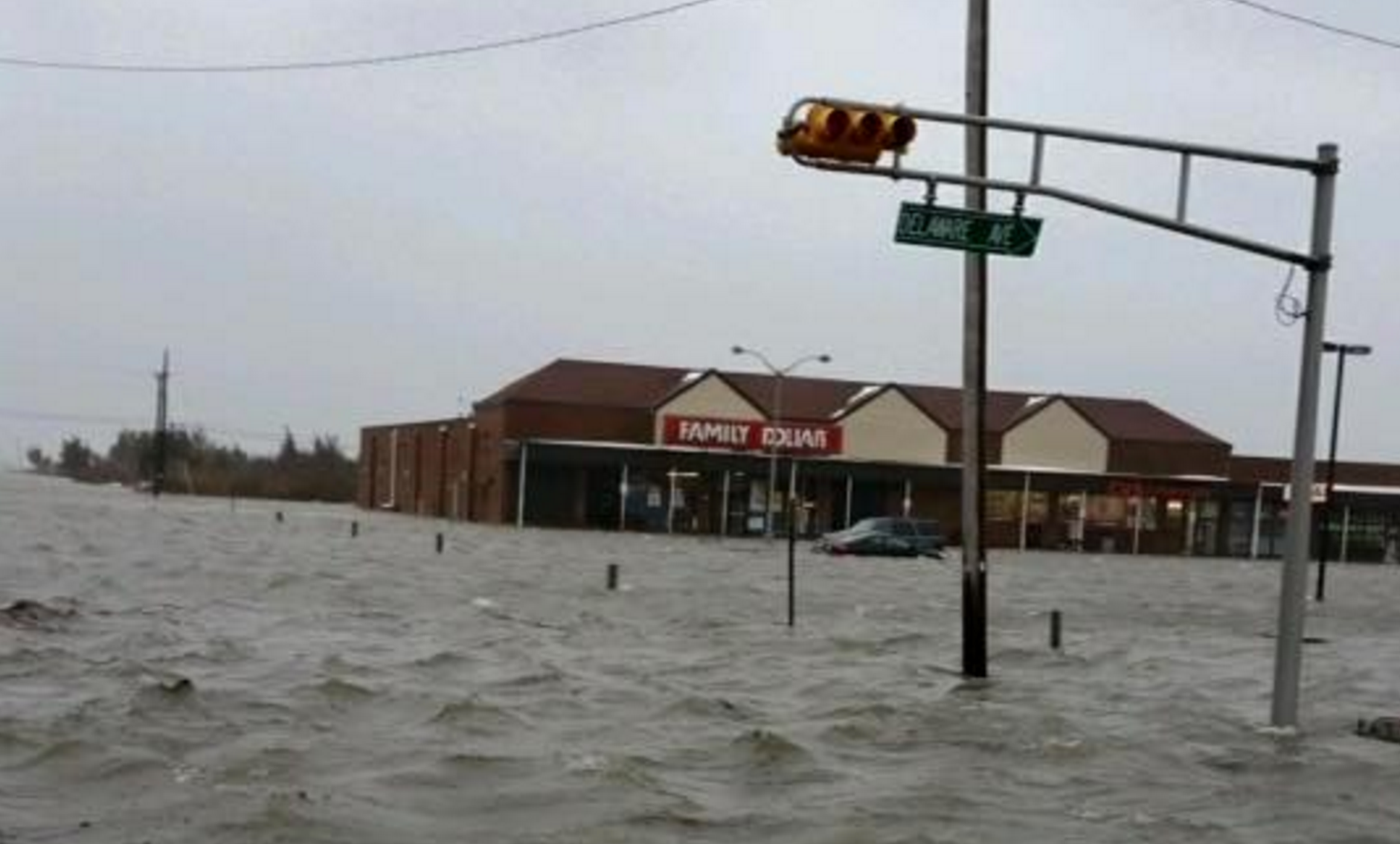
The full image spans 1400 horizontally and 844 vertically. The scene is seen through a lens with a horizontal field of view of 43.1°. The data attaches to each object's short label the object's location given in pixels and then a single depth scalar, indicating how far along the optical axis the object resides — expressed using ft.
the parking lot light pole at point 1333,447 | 129.39
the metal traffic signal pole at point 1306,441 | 49.16
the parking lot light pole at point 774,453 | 216.13
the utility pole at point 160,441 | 355.77
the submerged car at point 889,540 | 198.70
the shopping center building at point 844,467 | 268.41
